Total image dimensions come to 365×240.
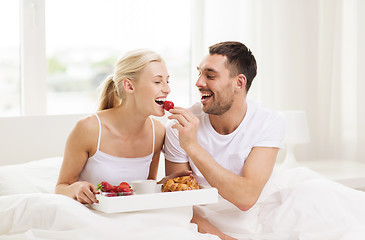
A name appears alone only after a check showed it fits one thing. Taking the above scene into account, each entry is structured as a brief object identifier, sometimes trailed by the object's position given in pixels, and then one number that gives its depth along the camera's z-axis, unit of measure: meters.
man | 2.60
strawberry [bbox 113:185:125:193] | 2.33
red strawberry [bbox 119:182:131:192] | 2.33
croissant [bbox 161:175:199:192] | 2.38
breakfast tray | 2.26
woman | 2.57
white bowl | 2.40
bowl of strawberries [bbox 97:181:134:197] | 2.33
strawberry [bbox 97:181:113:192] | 2.35
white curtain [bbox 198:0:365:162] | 3.89
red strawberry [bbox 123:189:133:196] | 2.33
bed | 2.24
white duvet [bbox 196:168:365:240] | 2.49
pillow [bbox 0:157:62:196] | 2.84
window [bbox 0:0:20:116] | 3.50
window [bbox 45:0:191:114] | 3.65
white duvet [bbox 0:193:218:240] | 2.22
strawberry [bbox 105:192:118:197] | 2.32
